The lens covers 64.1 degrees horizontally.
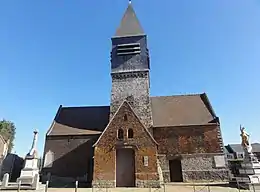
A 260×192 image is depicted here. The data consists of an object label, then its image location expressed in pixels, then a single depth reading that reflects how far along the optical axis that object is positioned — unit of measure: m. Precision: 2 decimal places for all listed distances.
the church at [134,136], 18.50
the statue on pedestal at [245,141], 16.69
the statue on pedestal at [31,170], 15.31
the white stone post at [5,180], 15.06
